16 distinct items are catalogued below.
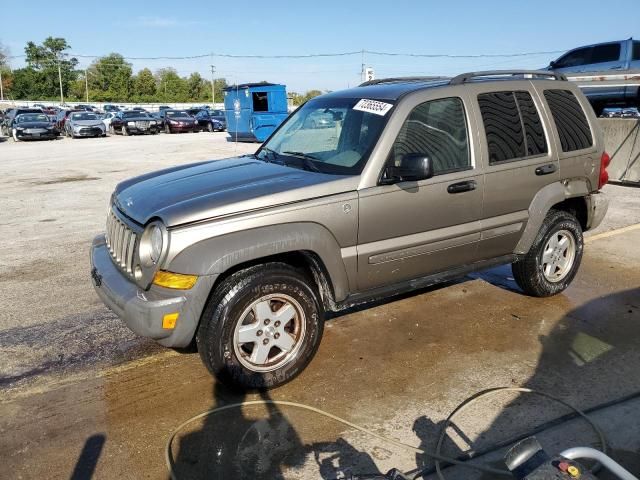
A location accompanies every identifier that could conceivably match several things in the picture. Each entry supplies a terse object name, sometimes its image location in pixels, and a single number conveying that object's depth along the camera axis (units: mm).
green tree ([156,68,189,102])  93562
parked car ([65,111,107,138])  29609
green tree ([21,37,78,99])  89375
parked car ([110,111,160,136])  32062
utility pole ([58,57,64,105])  85712
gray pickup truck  13195
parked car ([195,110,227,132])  35406
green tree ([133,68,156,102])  92500
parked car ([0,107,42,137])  33216
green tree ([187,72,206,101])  98438
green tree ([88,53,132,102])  90719
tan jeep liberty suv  3238
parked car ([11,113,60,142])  27922
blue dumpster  23094
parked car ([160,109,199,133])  33531
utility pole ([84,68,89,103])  87625
